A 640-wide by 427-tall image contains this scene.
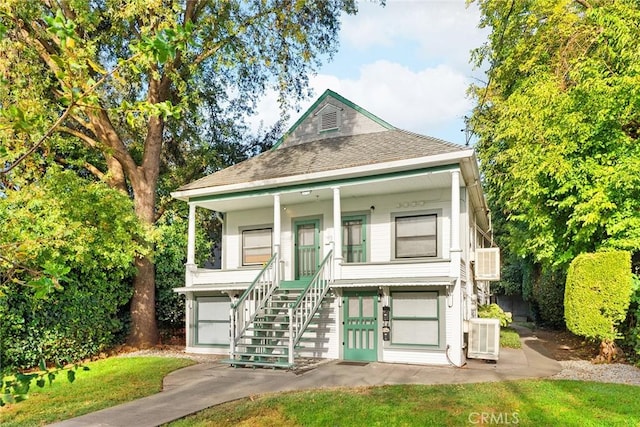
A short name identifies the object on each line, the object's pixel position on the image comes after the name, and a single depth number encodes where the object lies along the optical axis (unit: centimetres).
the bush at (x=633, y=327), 1030
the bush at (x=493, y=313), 1409
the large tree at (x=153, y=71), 1189
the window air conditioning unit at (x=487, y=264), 1412
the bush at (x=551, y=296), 1933
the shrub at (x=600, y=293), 991
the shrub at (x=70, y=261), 990
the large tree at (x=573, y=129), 1073
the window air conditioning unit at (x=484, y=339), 1102
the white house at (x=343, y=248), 1107
